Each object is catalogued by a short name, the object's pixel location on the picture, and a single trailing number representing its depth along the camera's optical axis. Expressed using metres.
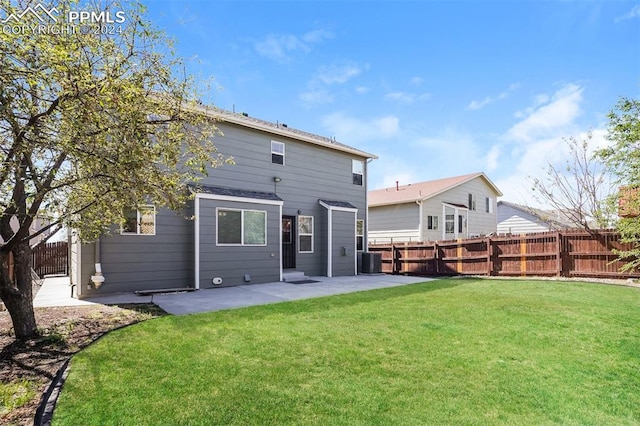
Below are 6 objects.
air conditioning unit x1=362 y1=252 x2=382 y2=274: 14.16
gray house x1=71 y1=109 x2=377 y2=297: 8.73
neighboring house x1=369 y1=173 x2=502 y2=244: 18.72
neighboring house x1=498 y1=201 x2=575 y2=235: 22.96
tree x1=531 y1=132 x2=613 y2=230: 12.38
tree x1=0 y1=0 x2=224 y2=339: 3.43
